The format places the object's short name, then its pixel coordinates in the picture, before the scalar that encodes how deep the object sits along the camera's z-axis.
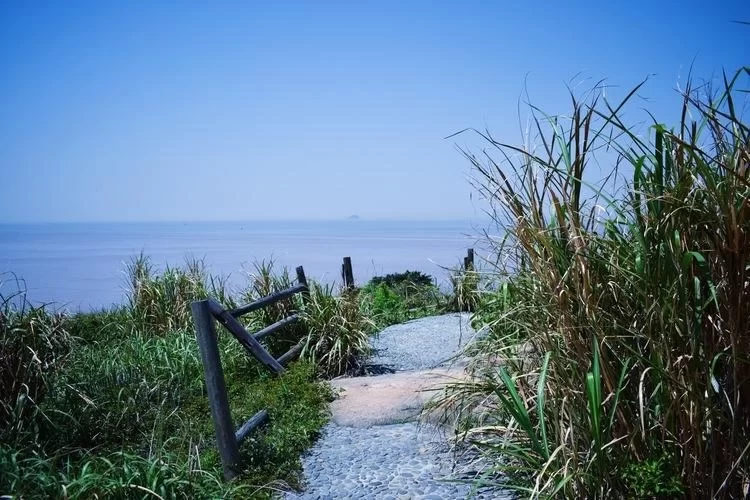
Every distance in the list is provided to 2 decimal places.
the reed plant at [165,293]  8.46
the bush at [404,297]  10.50
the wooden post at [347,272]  11.01
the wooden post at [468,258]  12.50
